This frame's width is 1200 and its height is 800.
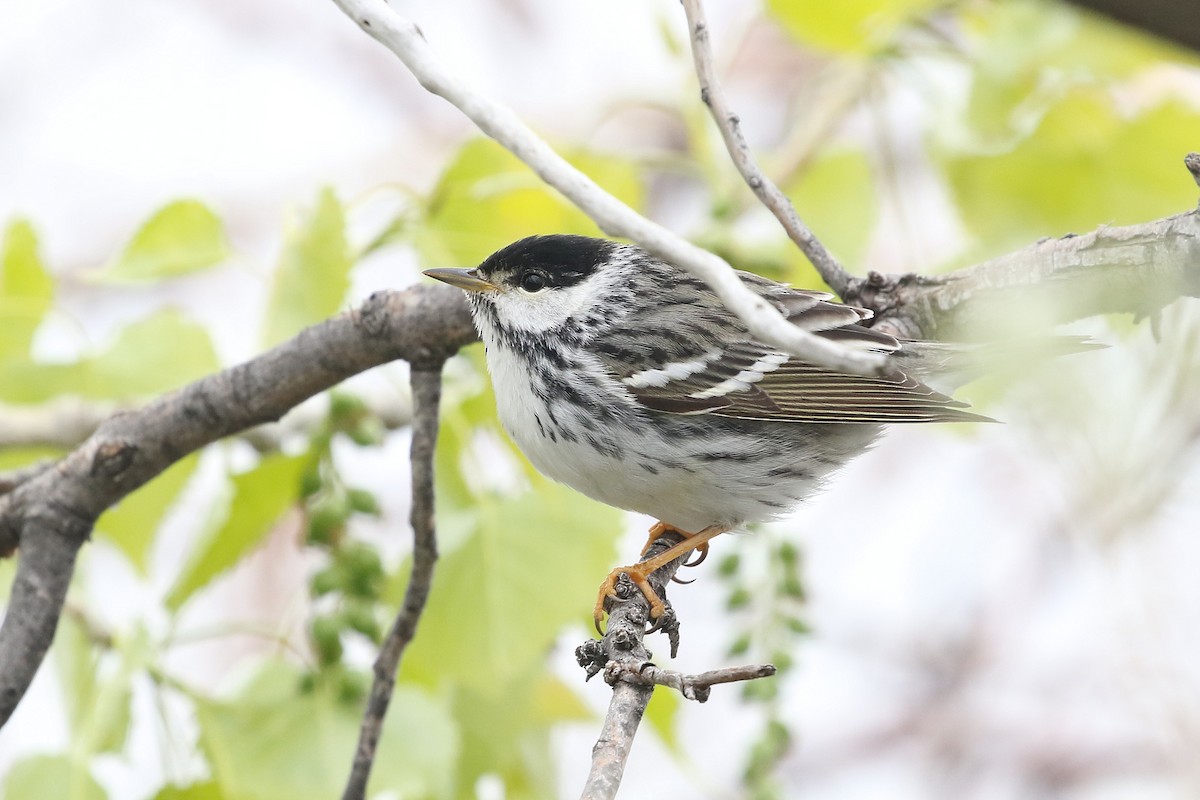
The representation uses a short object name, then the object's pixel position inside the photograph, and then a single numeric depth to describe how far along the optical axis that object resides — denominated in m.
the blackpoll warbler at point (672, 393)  5.01
